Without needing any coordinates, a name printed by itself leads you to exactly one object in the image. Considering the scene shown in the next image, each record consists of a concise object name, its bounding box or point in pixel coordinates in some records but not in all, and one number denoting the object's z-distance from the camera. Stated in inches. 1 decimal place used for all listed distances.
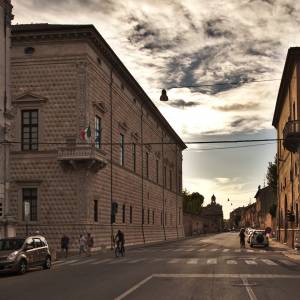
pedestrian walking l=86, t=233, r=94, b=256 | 1493.6
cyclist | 1430.9
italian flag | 1626.5
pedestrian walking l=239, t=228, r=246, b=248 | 2051.1
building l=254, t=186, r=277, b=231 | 4170.3
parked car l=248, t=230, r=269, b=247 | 2091.5
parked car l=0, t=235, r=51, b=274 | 907.4
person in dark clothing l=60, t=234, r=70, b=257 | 1471.8
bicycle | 1429.0
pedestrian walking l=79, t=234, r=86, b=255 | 1500.7
